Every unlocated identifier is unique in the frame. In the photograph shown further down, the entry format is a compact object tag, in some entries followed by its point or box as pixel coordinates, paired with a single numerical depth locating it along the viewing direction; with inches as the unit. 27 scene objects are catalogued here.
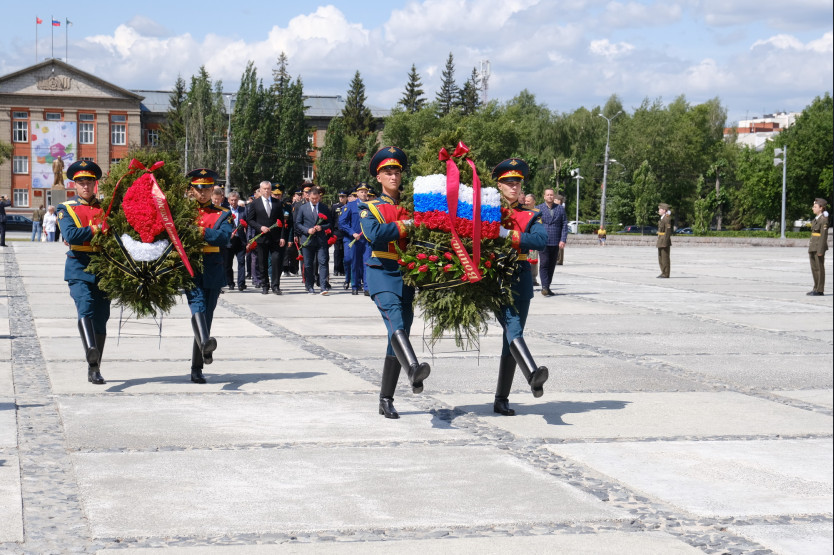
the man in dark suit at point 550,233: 762.8
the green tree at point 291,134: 3784.5
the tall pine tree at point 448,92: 4660.4
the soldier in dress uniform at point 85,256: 356.8
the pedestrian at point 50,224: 1753.9
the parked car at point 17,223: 2935.5
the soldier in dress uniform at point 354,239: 731.4
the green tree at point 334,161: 3791.8
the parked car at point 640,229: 3639.3
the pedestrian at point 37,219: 1807.3
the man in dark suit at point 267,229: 768.9
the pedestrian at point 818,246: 805.2
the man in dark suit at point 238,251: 787.4
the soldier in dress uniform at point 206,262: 367.2
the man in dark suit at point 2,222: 1420.8
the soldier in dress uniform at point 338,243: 826.2
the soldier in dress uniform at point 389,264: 297.5
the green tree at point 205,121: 3508.9
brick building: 4084.6
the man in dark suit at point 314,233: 780.6
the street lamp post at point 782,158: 2285.9
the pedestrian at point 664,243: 972.6
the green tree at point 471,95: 4687.5
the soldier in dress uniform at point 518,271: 306.3
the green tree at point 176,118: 3949.3
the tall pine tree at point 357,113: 4788.4
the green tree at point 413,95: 4655.3
